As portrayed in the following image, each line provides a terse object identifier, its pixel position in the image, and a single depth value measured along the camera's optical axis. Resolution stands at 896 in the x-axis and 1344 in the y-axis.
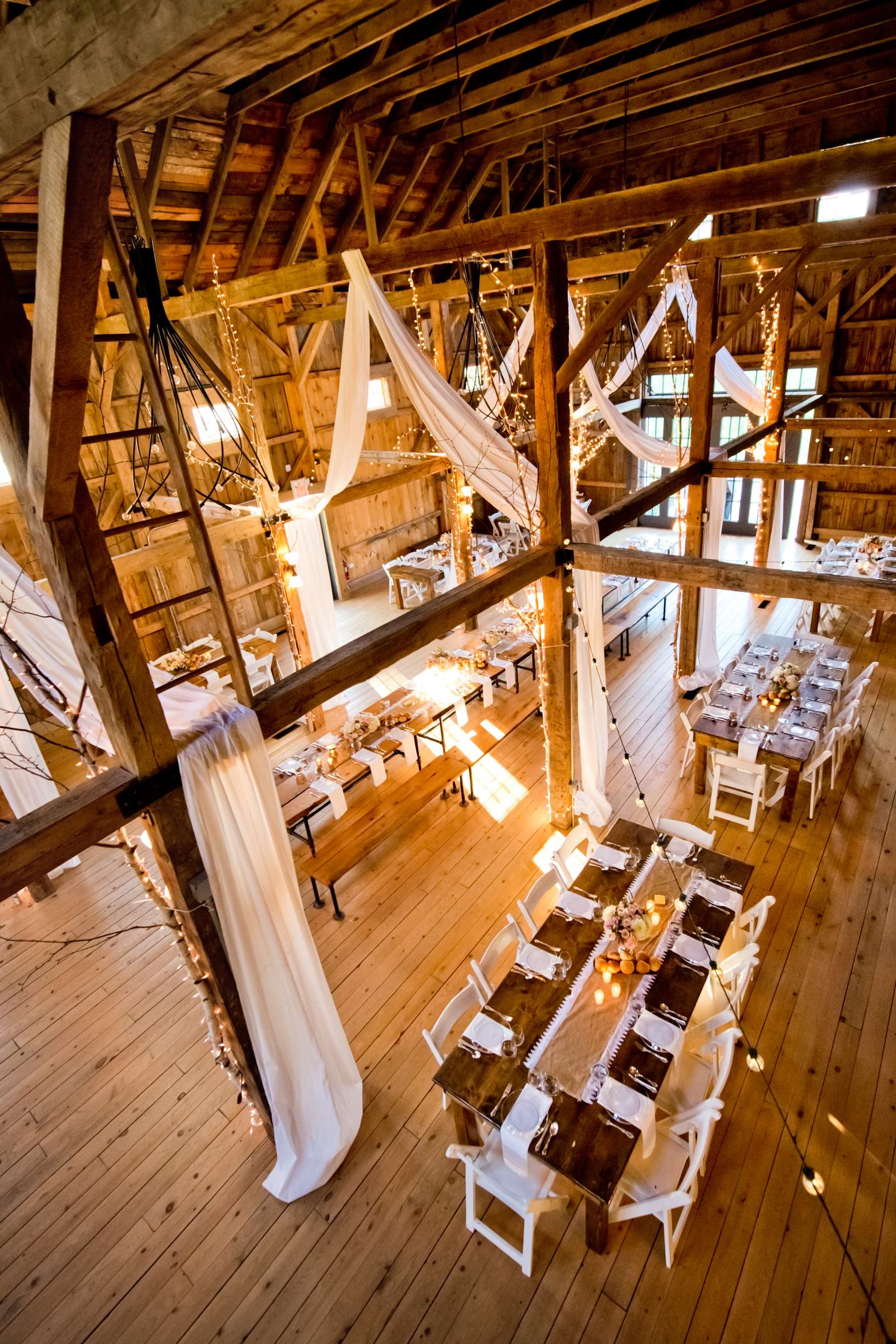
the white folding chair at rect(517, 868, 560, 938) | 4.43
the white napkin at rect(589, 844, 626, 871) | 4.54
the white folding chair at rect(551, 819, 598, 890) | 4.63
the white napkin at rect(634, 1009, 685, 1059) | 3.37
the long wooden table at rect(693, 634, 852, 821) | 5.46
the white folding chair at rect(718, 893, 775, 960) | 4.17
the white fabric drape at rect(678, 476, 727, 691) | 7.34
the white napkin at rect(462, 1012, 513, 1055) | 3.46
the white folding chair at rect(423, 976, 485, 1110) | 3.47
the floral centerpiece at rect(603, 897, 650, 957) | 3.79
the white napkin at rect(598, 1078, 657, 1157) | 3.08
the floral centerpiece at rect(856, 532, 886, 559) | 9.48
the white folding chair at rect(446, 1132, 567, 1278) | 3.05
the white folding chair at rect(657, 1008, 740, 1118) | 3.37
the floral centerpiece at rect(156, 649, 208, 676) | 8.40
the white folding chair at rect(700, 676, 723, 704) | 6.40
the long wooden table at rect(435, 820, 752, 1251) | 2.95
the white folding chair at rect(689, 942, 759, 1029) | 3.78
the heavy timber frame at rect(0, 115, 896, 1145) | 2.07
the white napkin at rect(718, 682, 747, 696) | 6.49
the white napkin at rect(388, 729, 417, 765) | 6.83
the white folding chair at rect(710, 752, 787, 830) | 5.54
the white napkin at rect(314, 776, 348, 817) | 5.92
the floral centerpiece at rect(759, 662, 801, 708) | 6.18
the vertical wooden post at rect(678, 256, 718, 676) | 6.11
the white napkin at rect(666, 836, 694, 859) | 4.54
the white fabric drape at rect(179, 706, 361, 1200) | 2.99
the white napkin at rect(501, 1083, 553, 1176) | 3.04
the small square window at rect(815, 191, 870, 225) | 9.53
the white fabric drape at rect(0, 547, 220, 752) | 3.30
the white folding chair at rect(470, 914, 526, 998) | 3.91
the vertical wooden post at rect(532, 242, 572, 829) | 4.21
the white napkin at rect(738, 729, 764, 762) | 5.55
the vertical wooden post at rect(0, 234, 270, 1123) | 2.17
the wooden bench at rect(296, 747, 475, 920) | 5.32
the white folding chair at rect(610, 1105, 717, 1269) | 3.00
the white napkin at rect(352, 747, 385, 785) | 6.23
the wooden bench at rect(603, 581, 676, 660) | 8.69
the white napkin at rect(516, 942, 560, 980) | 3.82
